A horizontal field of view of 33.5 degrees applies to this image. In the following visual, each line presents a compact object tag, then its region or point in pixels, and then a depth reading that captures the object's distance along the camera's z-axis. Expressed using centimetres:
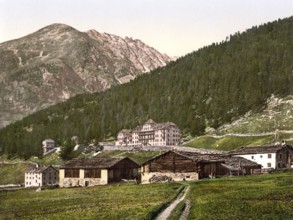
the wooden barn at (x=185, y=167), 8681
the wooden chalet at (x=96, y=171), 9850
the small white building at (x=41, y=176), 14546
